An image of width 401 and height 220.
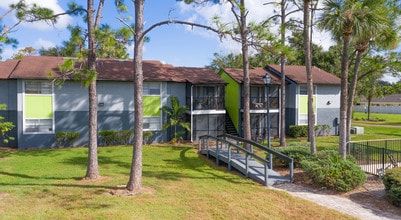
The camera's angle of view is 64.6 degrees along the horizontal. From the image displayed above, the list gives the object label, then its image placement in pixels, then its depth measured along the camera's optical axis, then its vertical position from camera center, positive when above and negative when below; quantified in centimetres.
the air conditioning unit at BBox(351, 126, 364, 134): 2888 -176
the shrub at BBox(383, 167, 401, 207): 877 -214
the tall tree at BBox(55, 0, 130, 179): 1104 +175
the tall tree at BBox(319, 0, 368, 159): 1159 +321
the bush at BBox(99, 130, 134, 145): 2138 -169
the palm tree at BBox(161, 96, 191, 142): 2205 -26
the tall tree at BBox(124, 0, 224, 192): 970 +20
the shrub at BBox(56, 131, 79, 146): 2077 -168
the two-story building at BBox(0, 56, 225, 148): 2053 +90
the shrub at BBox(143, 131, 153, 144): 2234 -166
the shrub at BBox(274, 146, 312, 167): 1306 -174
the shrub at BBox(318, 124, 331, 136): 2773 -160
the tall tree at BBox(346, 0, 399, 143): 1172 +324
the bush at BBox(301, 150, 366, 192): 1013 -206
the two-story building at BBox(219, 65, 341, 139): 2644 +103
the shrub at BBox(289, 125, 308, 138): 2641 -161
